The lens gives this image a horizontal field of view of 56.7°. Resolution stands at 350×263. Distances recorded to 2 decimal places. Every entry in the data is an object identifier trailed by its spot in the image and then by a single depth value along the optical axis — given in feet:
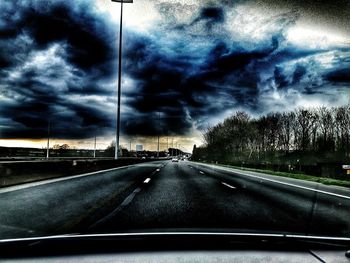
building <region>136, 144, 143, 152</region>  347.52
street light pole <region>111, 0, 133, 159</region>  107.34
